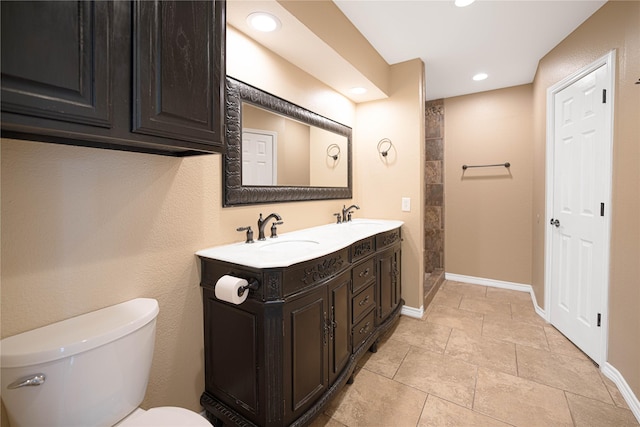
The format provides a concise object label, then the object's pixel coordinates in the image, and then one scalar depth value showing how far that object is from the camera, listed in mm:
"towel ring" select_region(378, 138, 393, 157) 2885
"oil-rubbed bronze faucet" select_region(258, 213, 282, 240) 1768
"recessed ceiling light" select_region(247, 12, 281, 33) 1524
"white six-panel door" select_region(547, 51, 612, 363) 1993
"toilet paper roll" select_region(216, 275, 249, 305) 1213
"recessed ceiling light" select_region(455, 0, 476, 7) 1898
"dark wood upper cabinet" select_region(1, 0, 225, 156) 663
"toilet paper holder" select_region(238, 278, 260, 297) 1240
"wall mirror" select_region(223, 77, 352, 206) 1660
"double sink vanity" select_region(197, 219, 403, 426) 1271
